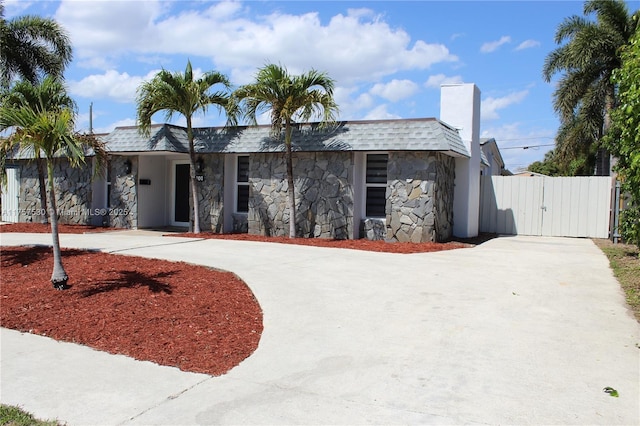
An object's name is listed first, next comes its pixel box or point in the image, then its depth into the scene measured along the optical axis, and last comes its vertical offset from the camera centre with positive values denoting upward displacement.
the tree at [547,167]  47.91 +3.58
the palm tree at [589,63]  20.47 +5.99
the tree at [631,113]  5.46 +1.08
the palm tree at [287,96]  12.71 +2.60
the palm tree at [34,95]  14.08 +2.80
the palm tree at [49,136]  6.91 +0.78
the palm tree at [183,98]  13.59 +2.69
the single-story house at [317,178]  12.98 +0.55
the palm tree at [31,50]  16.89 +4.89
